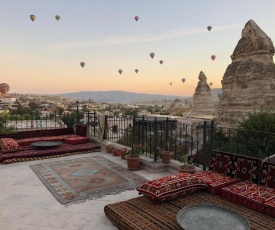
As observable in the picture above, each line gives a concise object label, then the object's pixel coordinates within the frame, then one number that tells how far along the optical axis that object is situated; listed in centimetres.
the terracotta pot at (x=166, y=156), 698
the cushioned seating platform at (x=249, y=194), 378
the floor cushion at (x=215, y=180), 442
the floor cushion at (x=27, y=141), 970
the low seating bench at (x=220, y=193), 355
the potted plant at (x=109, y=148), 931
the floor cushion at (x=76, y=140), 1029
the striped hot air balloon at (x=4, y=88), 2919
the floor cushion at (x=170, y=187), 403
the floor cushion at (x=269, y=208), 355
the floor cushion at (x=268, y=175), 423
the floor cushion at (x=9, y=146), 840
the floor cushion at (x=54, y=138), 1046
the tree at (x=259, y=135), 1072
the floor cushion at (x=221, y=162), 497
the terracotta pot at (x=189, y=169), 602
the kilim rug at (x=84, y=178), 526
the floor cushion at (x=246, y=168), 453
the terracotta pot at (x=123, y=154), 833
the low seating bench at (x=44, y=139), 833
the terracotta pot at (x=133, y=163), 705
